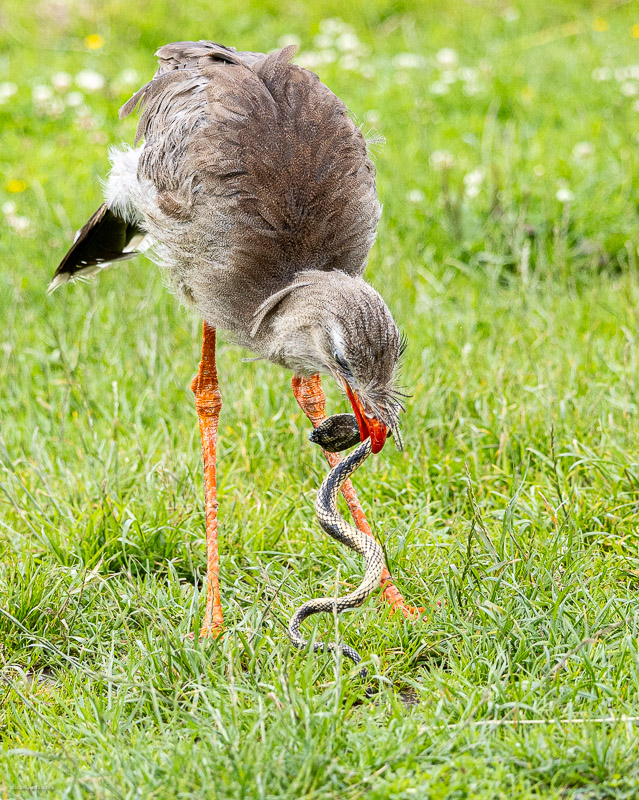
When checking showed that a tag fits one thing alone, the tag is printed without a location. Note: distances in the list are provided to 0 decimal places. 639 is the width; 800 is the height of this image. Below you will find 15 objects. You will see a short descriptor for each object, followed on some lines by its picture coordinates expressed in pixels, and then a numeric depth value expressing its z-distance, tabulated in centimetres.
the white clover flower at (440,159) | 1312
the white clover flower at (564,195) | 1166
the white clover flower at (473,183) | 1245
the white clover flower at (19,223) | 1245
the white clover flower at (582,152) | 1296
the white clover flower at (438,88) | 1532
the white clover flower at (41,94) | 1531
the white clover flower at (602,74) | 1527
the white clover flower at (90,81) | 1578
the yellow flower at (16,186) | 1357
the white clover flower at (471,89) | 1529
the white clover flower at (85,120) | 1483
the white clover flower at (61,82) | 1577
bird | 679
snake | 582
